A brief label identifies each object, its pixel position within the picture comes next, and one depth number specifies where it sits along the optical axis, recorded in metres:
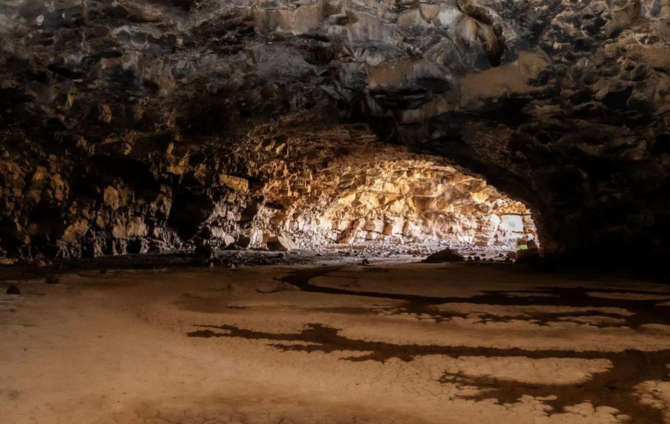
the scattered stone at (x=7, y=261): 10.45
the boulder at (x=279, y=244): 18.14
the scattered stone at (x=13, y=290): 6.24
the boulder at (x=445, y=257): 13.86
